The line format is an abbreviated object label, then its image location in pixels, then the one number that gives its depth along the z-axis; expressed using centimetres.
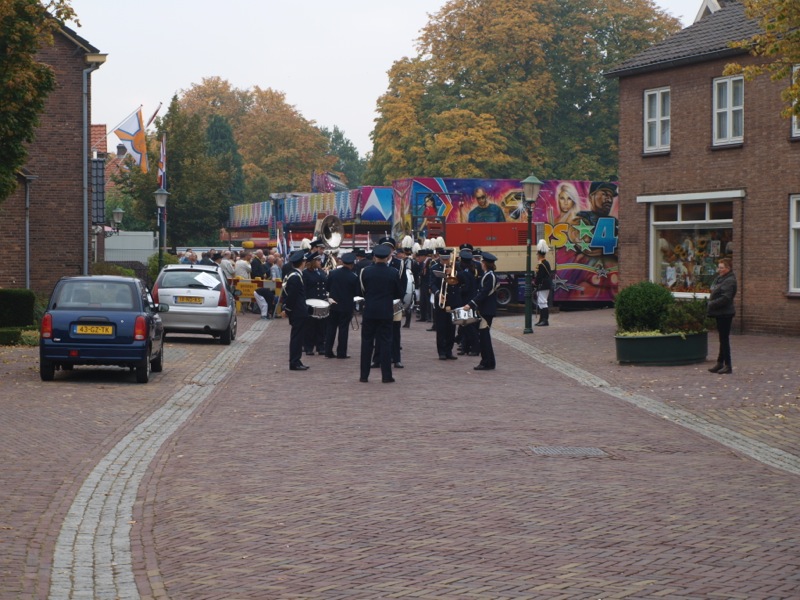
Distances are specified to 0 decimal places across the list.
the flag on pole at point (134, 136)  4450
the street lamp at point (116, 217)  5611
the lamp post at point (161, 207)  3565
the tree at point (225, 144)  9006
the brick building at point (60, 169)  3438
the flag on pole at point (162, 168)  4128
